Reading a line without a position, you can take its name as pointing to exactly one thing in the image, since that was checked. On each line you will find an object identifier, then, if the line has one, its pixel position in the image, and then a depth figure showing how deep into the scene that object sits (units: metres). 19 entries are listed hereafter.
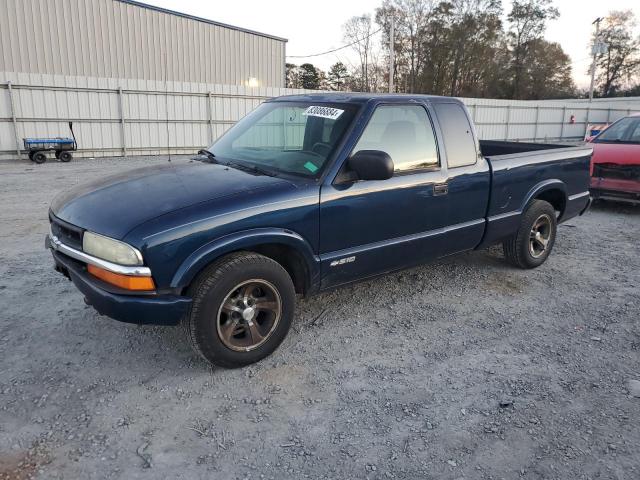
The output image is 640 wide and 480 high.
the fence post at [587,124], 29.69
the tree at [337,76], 46.00
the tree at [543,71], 48.72
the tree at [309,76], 49.42
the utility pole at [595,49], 36.25
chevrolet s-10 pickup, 2.93
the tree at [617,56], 52.22
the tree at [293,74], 49.42
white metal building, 19.30
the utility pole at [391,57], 29.06
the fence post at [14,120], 14.36
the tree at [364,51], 43.53
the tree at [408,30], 44.16
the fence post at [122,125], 16.20
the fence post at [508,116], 25.89
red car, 7.94
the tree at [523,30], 48.69
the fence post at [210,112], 17.85
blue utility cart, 13.88
